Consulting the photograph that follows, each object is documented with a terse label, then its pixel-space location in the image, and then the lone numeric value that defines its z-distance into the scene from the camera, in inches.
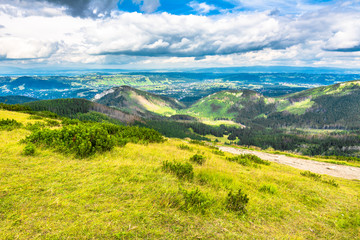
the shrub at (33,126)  676.1
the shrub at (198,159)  530.6
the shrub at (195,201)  251.4
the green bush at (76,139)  439.4
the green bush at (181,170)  369.4
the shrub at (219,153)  836.9
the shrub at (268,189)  360.1
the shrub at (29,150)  394.1
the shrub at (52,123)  860.0
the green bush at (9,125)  626.2
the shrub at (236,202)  271.4
